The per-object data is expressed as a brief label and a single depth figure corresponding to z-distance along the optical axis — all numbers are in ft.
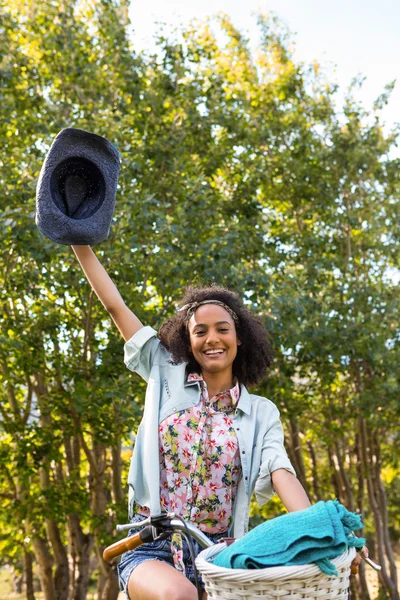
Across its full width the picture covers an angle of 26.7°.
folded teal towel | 6.92
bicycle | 6.75
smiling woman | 10.05
